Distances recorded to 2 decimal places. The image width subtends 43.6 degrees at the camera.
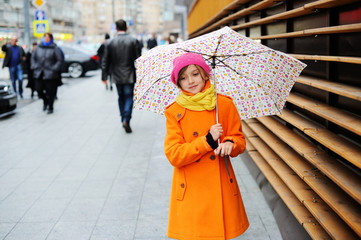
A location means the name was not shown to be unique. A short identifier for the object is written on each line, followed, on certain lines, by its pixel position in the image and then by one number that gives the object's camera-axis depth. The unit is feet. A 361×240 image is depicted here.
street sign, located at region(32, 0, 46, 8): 51.85
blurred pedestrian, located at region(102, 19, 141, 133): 27.81
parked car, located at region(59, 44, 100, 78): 69.92
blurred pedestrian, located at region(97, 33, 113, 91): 47.27
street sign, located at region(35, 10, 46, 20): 52.31
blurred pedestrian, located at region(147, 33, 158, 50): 77.40
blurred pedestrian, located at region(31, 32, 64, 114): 35.58
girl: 8.89
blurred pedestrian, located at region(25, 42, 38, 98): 45.04
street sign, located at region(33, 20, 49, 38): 51.37
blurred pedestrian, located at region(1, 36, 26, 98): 46.32
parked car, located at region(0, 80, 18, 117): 34.71
